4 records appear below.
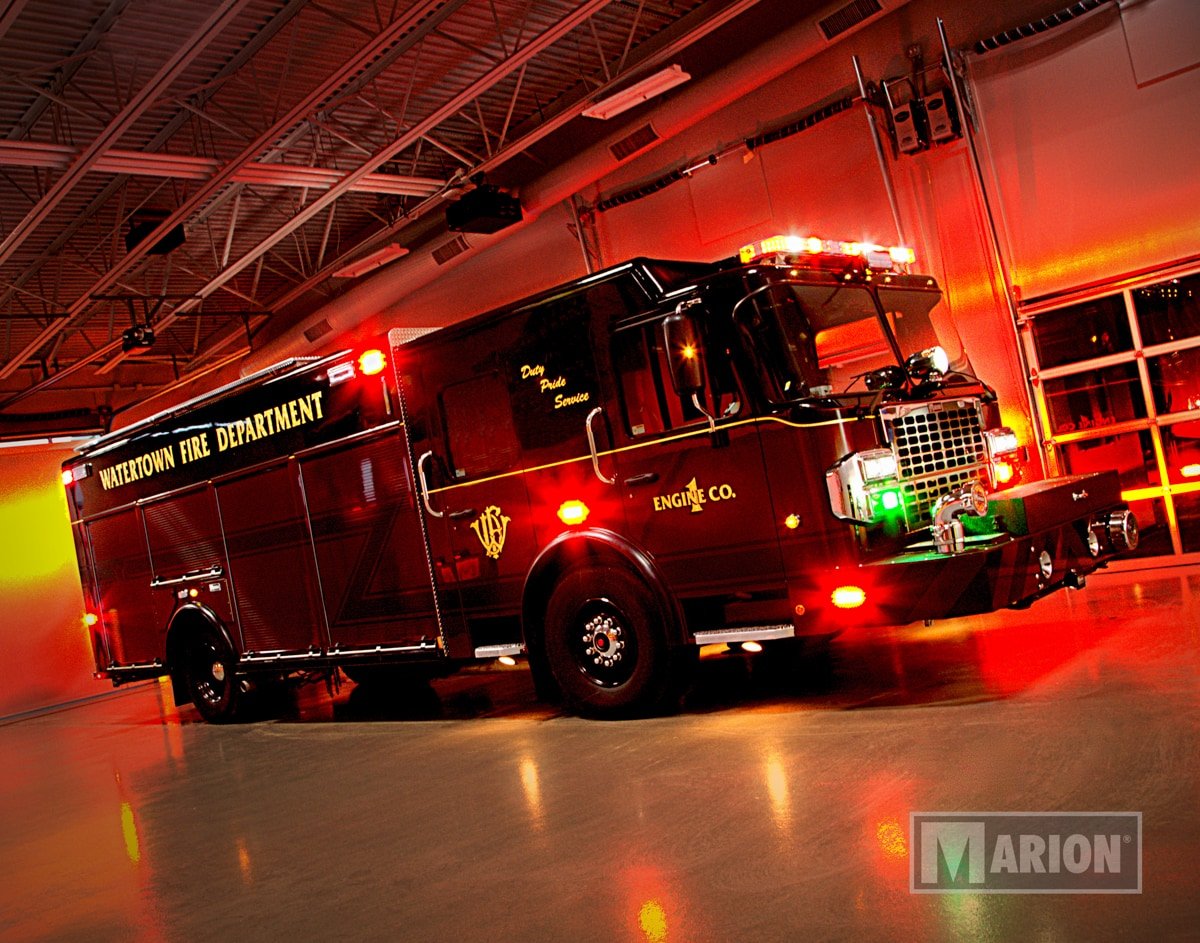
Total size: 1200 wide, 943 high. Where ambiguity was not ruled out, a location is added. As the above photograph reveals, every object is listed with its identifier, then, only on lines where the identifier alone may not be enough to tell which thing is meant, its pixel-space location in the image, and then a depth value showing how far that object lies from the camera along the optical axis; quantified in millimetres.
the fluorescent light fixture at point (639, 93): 10195
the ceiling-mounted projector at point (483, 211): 13336
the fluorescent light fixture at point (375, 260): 15085
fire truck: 6363
